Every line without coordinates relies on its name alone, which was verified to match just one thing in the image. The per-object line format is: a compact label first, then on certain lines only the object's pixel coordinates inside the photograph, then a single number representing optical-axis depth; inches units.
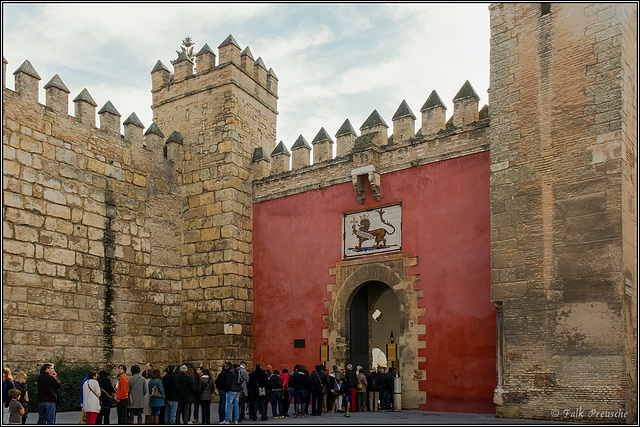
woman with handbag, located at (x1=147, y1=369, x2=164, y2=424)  365.4
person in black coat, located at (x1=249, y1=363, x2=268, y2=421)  417.4
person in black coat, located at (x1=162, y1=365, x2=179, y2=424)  366.9
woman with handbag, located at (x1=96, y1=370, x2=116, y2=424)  362.9
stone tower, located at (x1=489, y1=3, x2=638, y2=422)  368.2
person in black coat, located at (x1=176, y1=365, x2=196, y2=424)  371.2
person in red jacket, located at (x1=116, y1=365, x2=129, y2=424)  348.2
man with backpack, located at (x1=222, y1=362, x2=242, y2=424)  391.2
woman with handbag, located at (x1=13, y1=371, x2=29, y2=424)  367.2
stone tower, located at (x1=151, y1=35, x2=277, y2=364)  554.6
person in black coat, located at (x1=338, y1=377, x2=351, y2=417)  450.6
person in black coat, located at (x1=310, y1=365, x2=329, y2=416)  442.6
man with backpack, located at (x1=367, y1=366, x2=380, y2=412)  469.7
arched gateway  473.1
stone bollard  461.7
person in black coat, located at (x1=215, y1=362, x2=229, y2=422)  394.6
